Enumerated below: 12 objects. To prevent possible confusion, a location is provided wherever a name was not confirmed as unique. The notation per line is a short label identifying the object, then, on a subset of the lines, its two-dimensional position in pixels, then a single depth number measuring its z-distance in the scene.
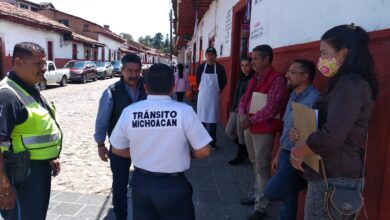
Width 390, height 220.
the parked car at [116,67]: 35.58
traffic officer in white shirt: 2.14
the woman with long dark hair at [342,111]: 1.87
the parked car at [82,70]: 23.30
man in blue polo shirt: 2.75
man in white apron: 6.33
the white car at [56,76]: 18.58
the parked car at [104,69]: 29.44
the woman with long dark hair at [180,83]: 10.50
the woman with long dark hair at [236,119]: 4.98
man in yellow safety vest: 2.14
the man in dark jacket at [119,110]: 3.07
